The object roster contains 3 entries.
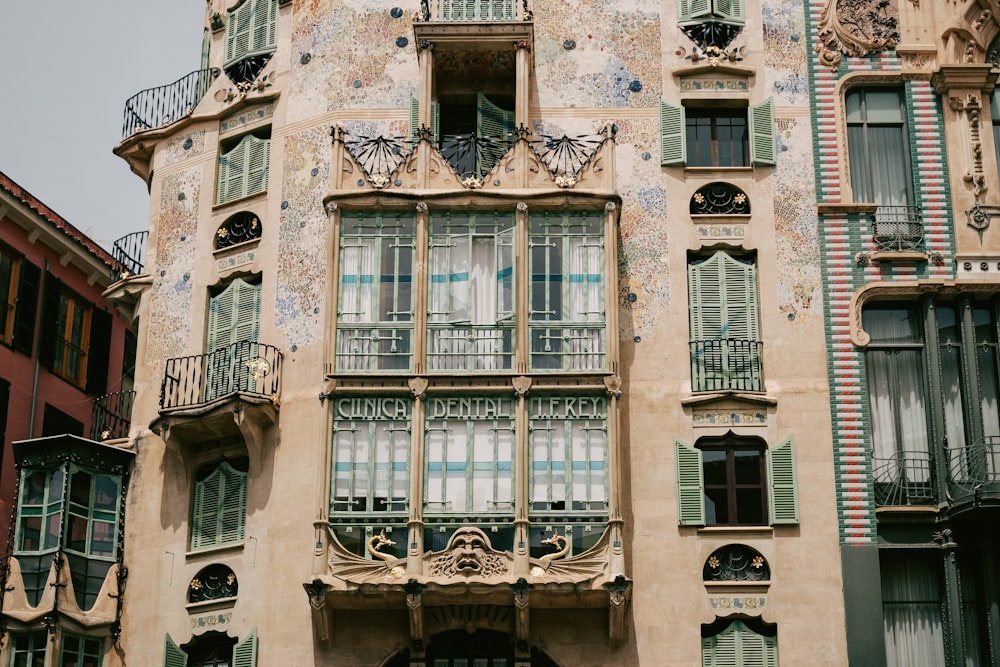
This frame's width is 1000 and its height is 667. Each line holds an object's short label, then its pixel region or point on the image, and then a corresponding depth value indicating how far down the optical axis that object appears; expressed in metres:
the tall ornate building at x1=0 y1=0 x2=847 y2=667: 37.34
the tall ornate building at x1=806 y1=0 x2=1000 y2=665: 37.66
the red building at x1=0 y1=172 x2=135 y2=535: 46.03
